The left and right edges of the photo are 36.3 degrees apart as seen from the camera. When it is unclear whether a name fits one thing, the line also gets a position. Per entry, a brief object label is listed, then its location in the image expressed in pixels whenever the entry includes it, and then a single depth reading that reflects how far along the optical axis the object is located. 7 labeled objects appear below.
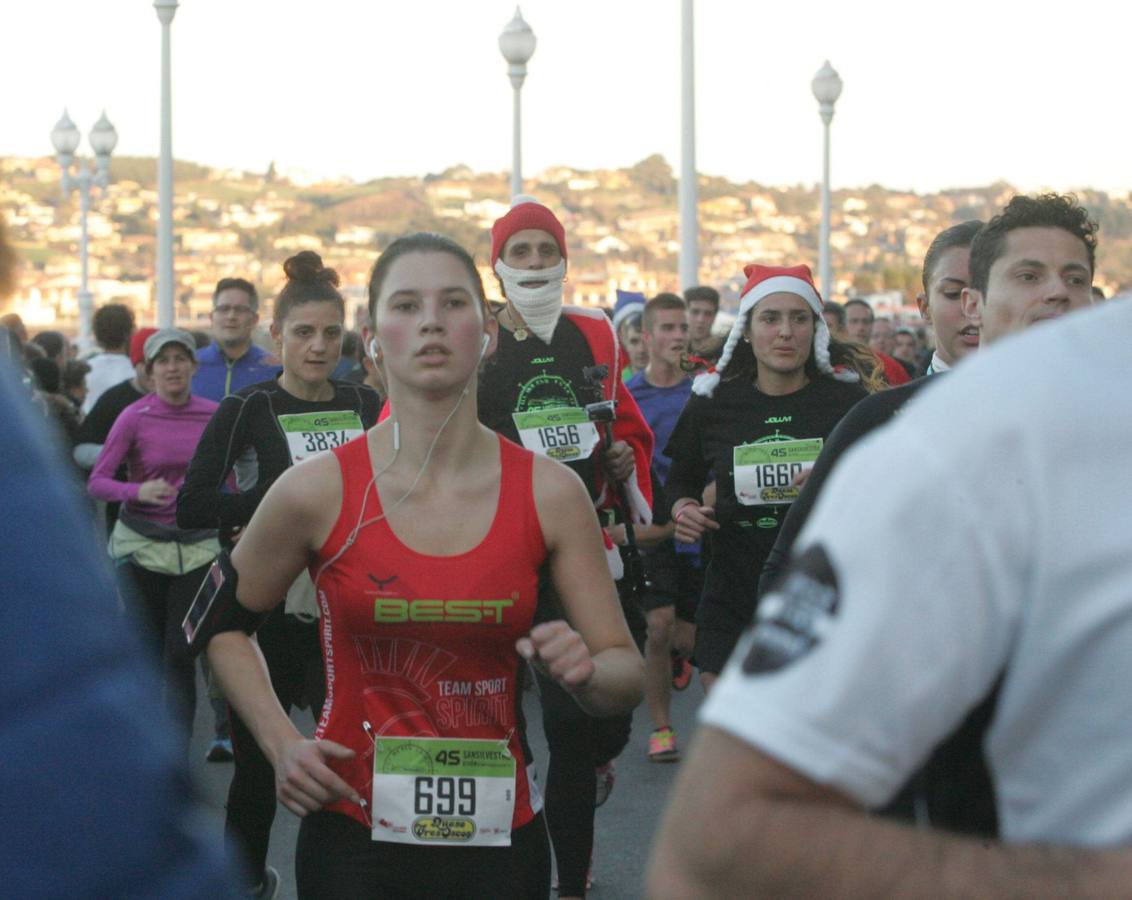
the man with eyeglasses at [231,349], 9.12
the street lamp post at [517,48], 19.00
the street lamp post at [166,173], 20.62
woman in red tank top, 3.45
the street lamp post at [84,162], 35.06
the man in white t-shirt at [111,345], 11.58
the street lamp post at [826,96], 22.84
